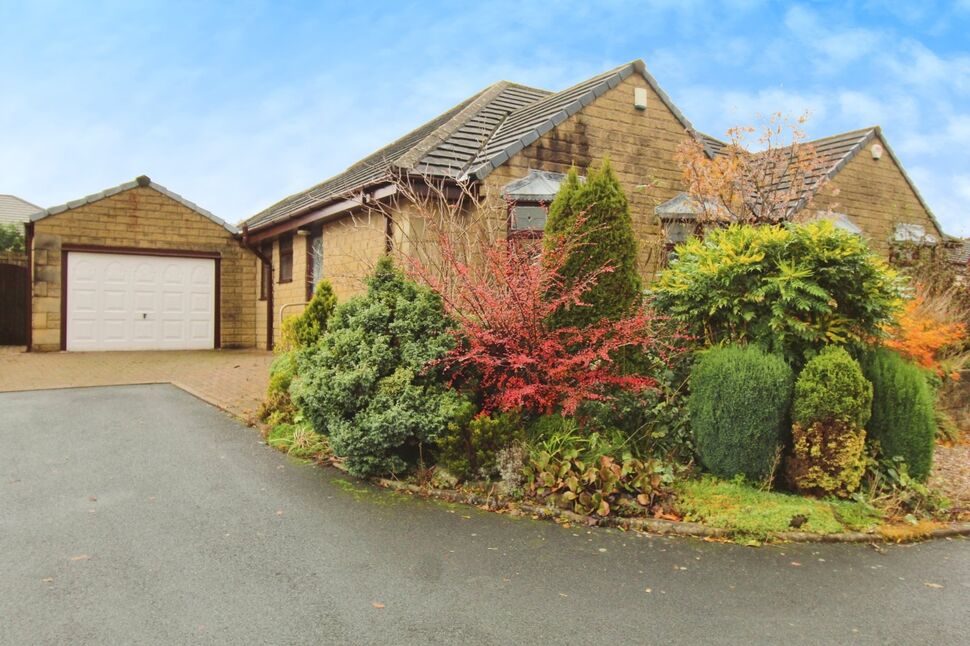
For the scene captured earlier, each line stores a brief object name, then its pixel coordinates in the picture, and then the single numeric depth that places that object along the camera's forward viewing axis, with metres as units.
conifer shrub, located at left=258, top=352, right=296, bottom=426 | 7.90
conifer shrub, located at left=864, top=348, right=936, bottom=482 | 5.72
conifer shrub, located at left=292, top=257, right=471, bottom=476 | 5.78
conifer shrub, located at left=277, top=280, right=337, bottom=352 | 8.34
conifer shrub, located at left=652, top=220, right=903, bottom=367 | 5.83
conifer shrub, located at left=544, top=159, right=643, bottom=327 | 6.33
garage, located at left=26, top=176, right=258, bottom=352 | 15.51
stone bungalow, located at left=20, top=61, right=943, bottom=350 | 11.12
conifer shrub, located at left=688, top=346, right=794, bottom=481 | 5.54
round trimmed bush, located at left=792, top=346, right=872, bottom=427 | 5.41
